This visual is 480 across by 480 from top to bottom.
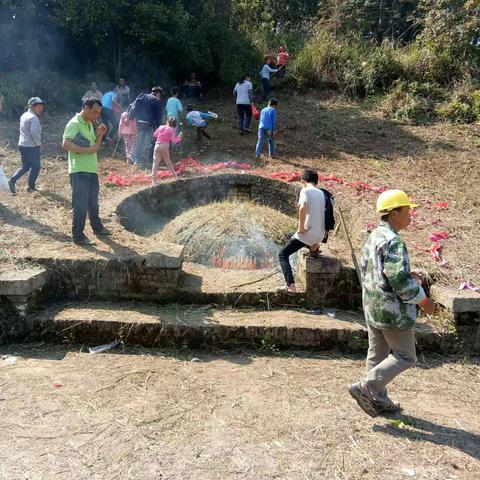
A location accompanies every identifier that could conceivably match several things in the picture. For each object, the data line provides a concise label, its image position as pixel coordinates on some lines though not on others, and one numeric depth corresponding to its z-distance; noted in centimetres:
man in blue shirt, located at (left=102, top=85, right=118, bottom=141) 1166
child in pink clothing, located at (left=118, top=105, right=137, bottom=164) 1052
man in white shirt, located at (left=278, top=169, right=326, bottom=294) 500
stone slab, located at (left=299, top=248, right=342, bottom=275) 527
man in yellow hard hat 326
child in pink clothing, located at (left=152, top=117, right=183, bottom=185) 897
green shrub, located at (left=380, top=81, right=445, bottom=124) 1433
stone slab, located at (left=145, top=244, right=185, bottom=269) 525
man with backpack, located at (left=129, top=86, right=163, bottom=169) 1017
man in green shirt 545
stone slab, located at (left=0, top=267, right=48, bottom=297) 481
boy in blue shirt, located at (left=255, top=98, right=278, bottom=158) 1068
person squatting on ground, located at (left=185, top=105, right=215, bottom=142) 1177
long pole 457
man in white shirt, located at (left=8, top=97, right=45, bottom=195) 761
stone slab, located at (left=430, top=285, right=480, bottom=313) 486
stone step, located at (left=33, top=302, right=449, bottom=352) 482
